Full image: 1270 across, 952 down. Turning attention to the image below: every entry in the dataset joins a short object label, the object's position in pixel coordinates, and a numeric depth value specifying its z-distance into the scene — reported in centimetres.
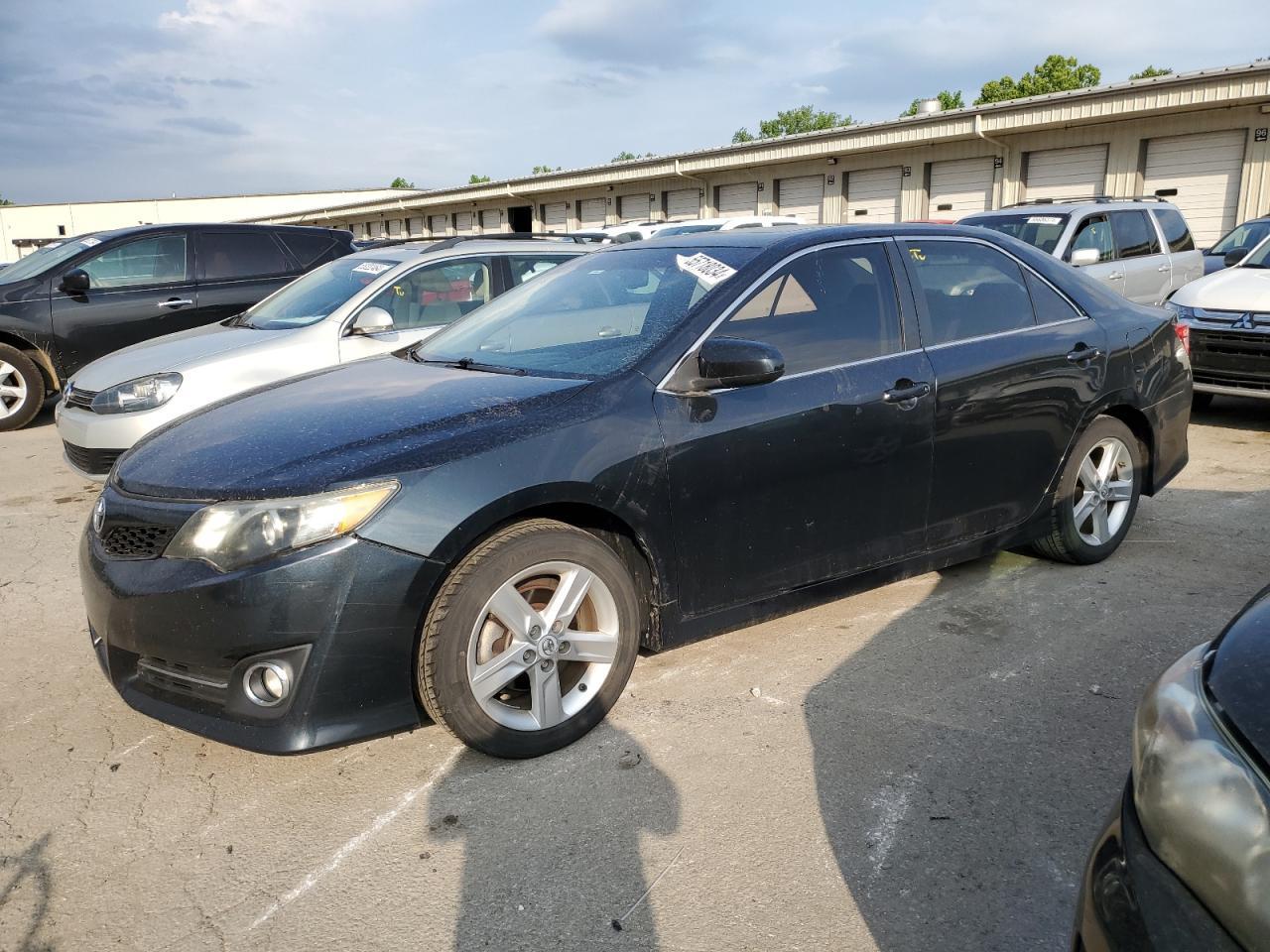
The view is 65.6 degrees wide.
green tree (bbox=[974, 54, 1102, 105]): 5247
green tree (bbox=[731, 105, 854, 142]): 9312
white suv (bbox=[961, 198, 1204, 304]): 989
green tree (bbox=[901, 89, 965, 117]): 6519
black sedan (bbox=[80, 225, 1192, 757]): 276
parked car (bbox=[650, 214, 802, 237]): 1575
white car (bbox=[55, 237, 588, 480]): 592
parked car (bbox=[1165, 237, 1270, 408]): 771
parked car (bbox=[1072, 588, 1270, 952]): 133
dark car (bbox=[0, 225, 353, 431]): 897
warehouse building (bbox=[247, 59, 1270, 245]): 1658
